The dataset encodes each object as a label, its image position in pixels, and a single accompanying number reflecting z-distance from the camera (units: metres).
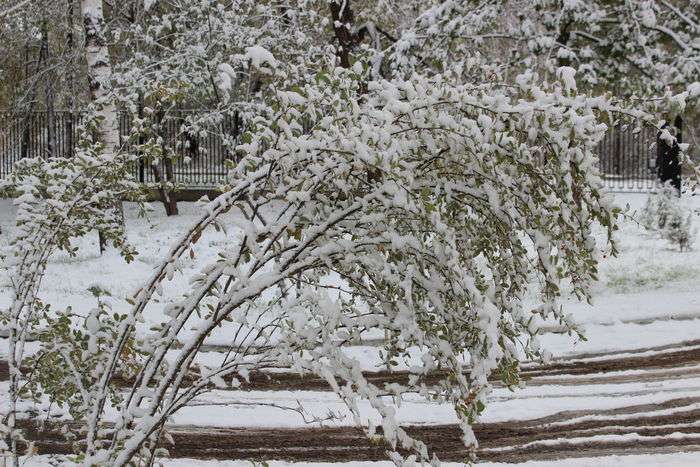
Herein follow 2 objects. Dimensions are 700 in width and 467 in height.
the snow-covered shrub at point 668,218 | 14.23
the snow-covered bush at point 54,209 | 5.04
